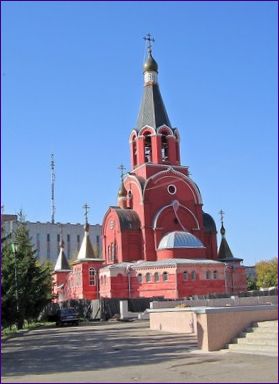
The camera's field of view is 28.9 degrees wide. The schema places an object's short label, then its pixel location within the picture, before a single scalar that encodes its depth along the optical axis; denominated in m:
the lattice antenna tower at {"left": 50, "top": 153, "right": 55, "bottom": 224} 86.06
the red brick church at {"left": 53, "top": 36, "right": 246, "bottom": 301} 43.16
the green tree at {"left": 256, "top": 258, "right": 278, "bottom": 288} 74.38
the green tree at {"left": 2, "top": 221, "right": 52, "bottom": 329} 29.28
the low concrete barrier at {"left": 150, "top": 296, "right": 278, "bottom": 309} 32.88
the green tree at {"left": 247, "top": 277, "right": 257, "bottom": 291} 73.29
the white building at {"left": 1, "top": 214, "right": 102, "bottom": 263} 100.50
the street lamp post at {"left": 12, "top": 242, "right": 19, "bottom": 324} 28.44
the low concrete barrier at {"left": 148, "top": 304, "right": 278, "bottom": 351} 13.25
